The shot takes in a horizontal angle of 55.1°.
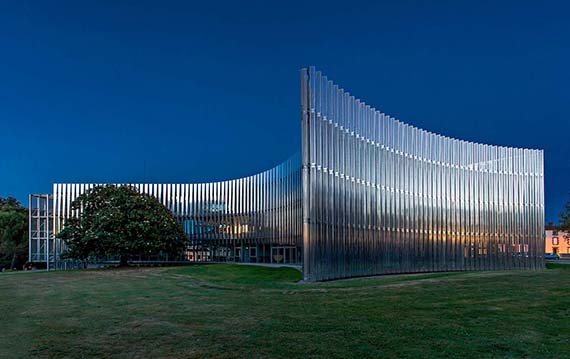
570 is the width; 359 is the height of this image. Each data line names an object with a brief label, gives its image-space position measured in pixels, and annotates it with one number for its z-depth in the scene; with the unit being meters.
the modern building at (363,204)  28.91
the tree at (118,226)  41.47
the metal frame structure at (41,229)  58.78
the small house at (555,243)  117.45
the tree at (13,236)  64.18
